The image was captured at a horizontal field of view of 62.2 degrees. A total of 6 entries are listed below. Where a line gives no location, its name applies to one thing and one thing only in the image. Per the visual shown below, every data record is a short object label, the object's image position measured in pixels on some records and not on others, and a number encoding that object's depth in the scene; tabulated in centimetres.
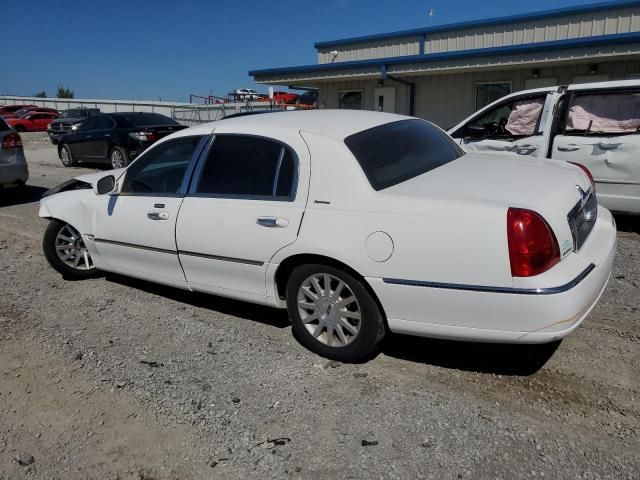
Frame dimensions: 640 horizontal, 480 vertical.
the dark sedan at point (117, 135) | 1259
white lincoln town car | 278
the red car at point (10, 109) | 3866
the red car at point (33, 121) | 3328
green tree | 7384
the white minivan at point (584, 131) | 623
